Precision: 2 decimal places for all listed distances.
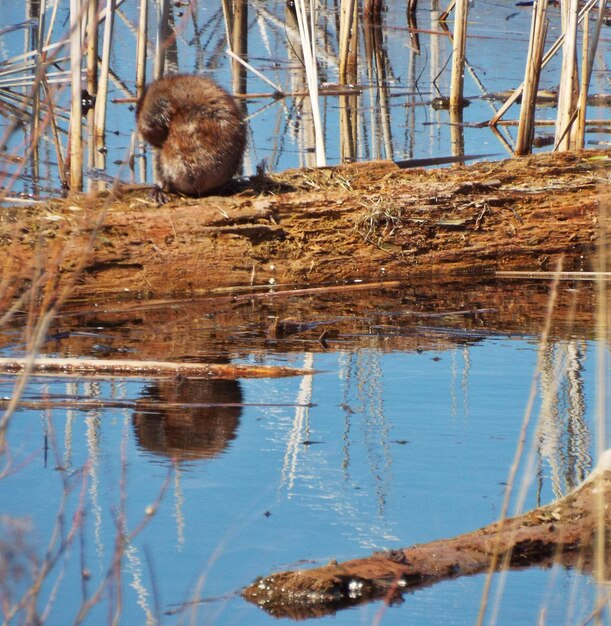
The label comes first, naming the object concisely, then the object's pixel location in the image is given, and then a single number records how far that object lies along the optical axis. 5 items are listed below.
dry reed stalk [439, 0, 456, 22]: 36.68
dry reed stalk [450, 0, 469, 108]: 23.03
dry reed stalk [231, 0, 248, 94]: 29.08
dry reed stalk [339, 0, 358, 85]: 25.41
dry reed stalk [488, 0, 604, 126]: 17.83
